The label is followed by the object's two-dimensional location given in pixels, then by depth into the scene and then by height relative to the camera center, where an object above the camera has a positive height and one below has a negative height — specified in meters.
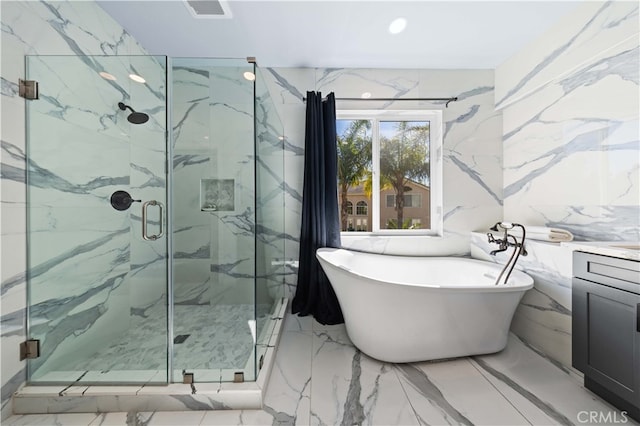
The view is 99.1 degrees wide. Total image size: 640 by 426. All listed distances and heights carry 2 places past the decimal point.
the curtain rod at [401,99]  2.60 +1.09
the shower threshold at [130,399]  1.35 -0.93
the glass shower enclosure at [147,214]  1.47 -0.02
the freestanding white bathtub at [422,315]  1.63 -0.64
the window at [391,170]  2.79 +0.43
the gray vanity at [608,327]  1.26 -0.58
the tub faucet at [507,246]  1.85 -0.23
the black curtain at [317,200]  2.47 +0.11
